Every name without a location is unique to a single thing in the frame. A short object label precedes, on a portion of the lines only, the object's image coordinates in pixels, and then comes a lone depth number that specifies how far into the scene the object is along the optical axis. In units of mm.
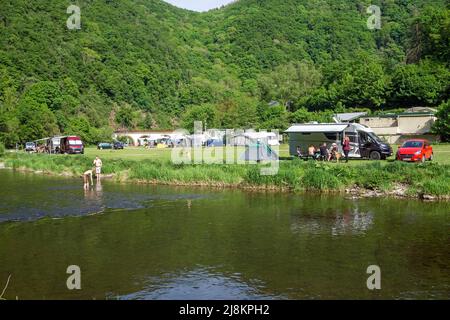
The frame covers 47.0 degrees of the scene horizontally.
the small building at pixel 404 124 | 67688
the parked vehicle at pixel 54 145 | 66312
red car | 33469
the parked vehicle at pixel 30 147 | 74812
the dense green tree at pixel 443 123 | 57156
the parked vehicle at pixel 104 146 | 77688
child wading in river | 32344
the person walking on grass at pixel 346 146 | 35375
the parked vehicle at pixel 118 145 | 77500
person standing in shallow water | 35594
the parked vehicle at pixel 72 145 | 62406
